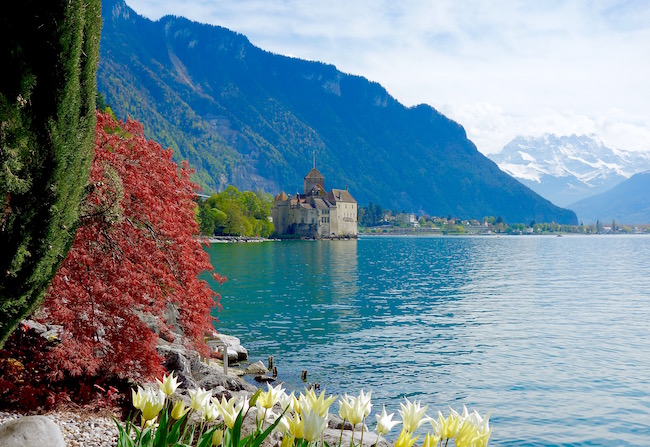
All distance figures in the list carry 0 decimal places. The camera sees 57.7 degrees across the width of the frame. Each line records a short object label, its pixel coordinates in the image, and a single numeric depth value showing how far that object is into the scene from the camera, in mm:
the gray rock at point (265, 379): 18812
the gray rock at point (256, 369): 19578
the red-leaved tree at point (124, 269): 9039
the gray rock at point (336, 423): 11328
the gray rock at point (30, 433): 5594
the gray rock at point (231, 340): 22528
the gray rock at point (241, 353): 21453
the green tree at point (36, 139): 6625
